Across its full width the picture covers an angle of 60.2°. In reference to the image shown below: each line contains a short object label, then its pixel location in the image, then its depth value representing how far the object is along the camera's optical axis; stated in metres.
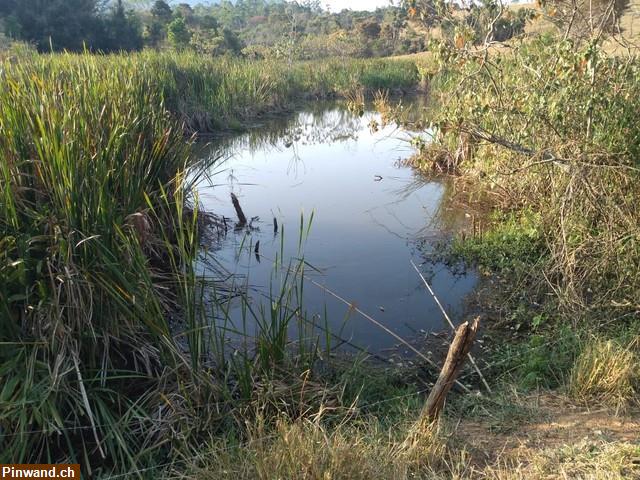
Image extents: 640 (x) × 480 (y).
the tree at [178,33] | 24.22
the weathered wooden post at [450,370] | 2.60
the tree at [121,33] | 23.55
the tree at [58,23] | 21.84
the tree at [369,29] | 36.94
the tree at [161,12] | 30.51
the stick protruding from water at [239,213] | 6.69
